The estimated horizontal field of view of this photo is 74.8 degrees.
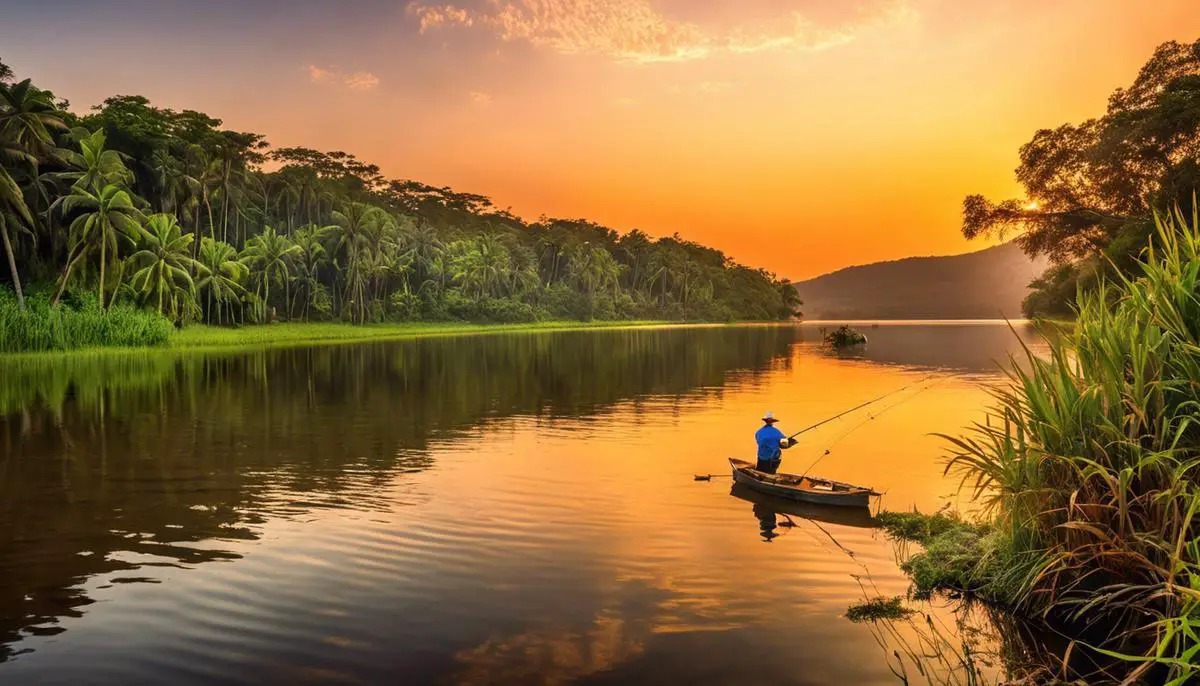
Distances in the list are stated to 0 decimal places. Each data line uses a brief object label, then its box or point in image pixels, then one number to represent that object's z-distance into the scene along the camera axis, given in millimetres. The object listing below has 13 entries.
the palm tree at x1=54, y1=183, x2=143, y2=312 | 65125
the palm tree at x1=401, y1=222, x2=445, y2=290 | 136625
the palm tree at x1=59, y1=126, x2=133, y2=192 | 66812
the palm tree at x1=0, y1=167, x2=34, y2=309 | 57531
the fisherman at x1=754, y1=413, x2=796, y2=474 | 19578
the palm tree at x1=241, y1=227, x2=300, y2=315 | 99038
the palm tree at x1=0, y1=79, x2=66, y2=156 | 61969
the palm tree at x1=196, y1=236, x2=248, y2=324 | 87562
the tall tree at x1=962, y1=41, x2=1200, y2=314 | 39875
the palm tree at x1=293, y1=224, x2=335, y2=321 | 110438
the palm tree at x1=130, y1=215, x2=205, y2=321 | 73375
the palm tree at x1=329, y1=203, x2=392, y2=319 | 110812
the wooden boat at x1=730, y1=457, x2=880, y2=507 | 17297
